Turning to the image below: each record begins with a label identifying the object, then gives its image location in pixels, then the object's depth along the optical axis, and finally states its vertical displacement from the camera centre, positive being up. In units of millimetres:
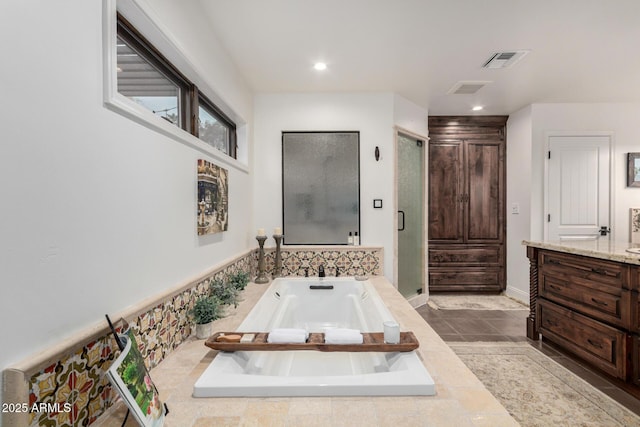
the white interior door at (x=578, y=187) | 3797 +292
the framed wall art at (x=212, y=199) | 1738 +73
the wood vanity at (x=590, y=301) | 1938 -675
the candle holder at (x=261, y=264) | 2705 -480
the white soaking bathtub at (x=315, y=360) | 1038 -660
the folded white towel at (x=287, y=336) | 1314 -551
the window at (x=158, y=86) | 1301 +650
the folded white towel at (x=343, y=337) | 1303 -549
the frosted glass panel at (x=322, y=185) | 3158 +262
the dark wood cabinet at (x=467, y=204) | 4246 +87
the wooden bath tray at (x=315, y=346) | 1278 -573
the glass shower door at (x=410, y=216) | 3436 -66
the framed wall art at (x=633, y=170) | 3779 +499
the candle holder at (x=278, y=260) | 2855 -471
